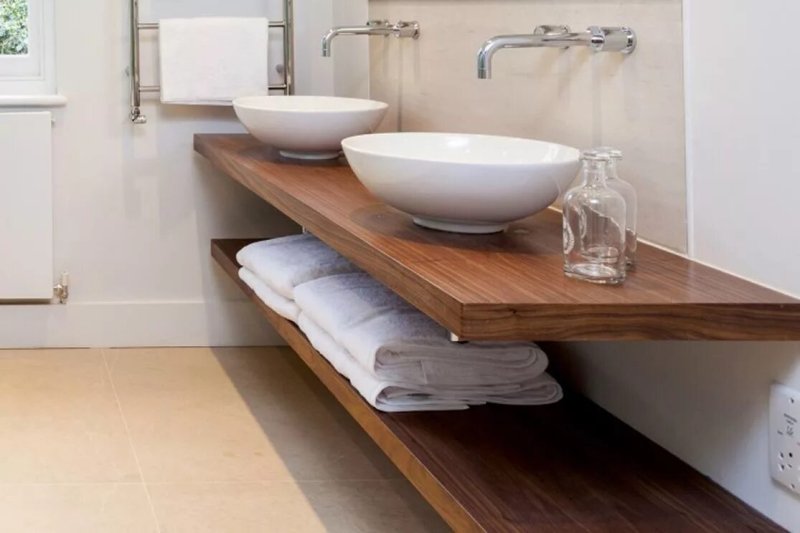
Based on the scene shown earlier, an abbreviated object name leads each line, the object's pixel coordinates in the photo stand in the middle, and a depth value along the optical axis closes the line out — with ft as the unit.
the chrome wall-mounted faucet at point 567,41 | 6.04
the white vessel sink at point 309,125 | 9.32
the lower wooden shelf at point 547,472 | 5.20
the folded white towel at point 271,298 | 8.38
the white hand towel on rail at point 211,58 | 11.34
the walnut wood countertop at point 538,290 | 4.78
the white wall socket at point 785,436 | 4.95
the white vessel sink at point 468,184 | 5.70
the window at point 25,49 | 11.74
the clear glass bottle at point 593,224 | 5.32
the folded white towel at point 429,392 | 6.47
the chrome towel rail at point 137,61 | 11.46
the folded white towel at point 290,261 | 8.48
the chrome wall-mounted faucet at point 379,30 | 9.62
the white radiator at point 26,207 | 11.37
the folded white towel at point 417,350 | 6.57
